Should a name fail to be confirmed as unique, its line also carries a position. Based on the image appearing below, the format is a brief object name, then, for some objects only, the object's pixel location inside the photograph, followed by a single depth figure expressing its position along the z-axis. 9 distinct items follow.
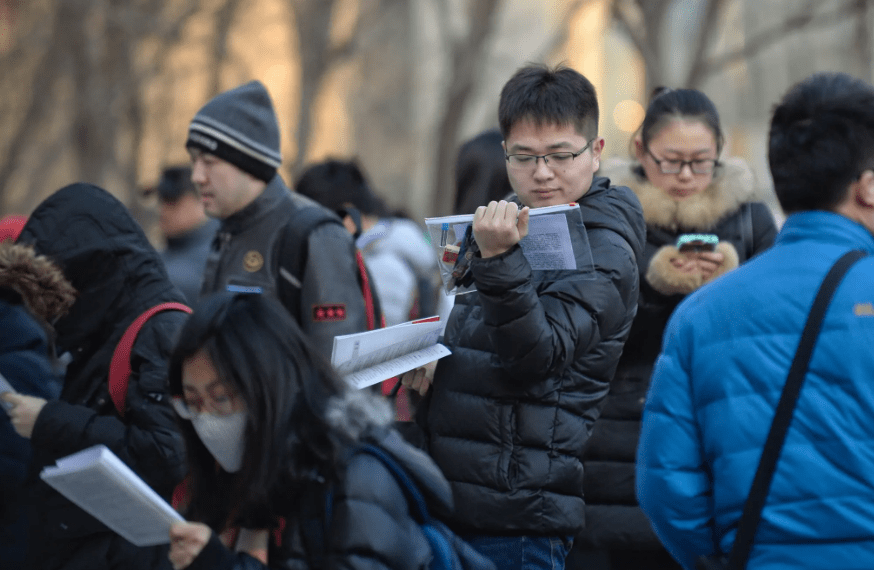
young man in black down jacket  6.11
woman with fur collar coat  8.15
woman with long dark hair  4.36
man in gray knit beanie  8.55
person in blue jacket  4.58
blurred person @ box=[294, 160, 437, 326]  11.80
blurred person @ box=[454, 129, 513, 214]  8.50
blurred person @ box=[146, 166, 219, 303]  15.23
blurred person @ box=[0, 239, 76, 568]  8.14
